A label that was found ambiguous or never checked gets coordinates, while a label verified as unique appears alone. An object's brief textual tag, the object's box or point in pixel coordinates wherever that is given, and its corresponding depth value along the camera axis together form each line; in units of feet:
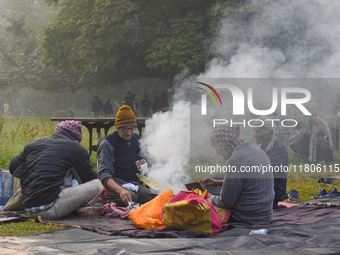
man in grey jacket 16.17
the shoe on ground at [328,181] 30.45
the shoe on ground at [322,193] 24.74
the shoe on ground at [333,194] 23.60
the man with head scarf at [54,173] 19.06
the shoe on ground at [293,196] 24.43
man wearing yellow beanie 21.49
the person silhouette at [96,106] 96.86
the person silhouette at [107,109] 90.84
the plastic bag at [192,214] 15.88
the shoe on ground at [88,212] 20.04
